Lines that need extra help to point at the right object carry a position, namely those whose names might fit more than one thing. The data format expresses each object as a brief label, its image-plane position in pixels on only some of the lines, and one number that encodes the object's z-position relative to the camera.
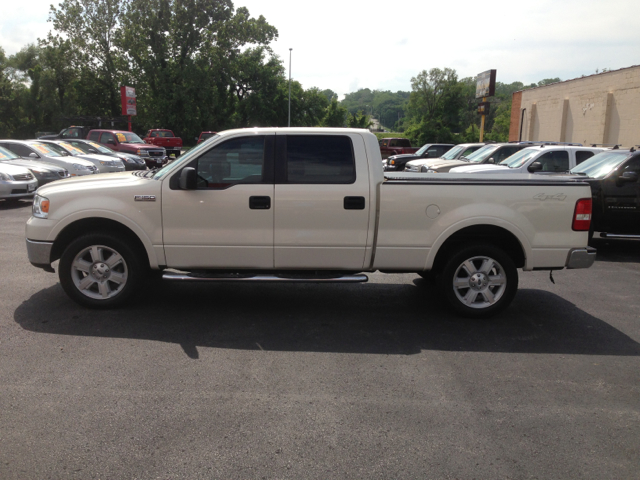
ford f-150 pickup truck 5.72
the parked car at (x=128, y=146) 24.97
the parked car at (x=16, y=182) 14.16
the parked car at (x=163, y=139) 36.50
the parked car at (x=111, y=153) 21.89
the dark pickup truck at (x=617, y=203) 9.70
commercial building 25.47
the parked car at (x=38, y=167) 15.79
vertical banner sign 42.88
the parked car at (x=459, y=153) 19.82
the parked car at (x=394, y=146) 31.75
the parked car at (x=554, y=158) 13.56
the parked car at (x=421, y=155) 24.77
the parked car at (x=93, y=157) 19.48
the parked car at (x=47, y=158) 17.56
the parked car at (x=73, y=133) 27.73
